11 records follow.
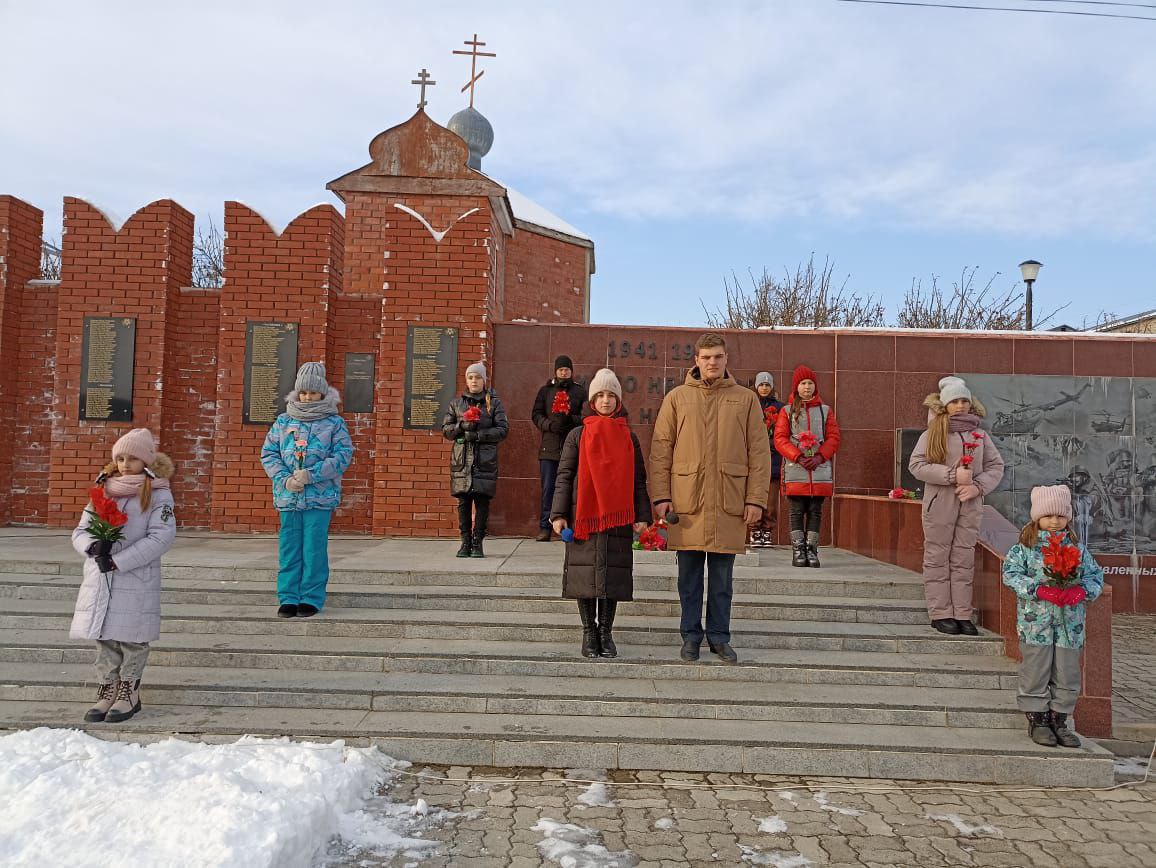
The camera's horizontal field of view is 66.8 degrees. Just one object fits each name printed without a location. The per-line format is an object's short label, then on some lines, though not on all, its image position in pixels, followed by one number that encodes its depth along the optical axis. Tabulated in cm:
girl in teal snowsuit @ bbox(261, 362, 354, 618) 592
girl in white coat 459
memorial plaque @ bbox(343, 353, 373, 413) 973
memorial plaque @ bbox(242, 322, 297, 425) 948
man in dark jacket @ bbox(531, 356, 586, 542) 858
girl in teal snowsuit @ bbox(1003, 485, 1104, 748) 461
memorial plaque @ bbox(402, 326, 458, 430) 933
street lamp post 1592
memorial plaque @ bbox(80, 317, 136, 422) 952
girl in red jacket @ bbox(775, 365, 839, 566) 740
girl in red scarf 526
